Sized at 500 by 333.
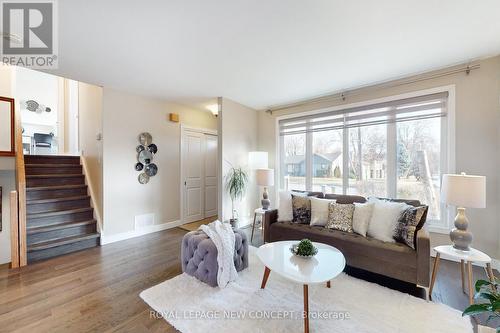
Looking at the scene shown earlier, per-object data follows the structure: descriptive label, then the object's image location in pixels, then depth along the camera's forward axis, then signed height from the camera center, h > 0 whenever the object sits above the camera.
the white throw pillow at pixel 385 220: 2.39 -0.64
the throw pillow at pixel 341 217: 2.72 -0.68
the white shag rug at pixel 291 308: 1.66 -1.26
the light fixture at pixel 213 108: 4.60 +1.32
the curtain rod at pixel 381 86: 2.73 +1.24
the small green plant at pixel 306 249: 1.91 -0.77
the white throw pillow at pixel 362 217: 2.57 -0.65
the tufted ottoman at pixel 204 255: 2.20 -1.00
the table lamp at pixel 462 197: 2.01 -0.32
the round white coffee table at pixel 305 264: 1.61 -0.85
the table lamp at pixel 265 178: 3.81 -0.23
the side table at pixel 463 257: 1.85 -0.83
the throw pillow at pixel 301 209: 3.07 -0.65
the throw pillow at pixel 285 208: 3.17 -0.65
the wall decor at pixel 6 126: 2.72 +0.53
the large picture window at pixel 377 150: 2.98 +0.25
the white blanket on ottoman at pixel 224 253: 2.18 -0.92
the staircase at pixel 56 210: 3.00 -0.70
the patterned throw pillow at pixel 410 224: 2.21 -0.64
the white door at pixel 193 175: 4.66 -0.21
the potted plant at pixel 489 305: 0.82 -0.56
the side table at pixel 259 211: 3.62 -0.79
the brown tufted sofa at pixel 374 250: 2.05 -0.93
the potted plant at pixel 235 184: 4.08 -0.36
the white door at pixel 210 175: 5.14 -0.23
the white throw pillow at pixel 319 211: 2.93 -0.65
